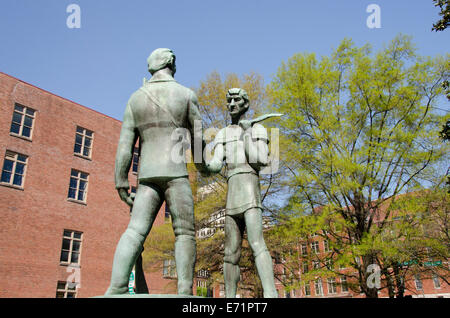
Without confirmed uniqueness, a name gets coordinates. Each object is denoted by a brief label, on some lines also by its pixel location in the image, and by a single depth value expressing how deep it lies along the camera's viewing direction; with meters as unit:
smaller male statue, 4.46
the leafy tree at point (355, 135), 14.20
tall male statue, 3.75
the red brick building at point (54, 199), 21.73
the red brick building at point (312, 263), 14.48
